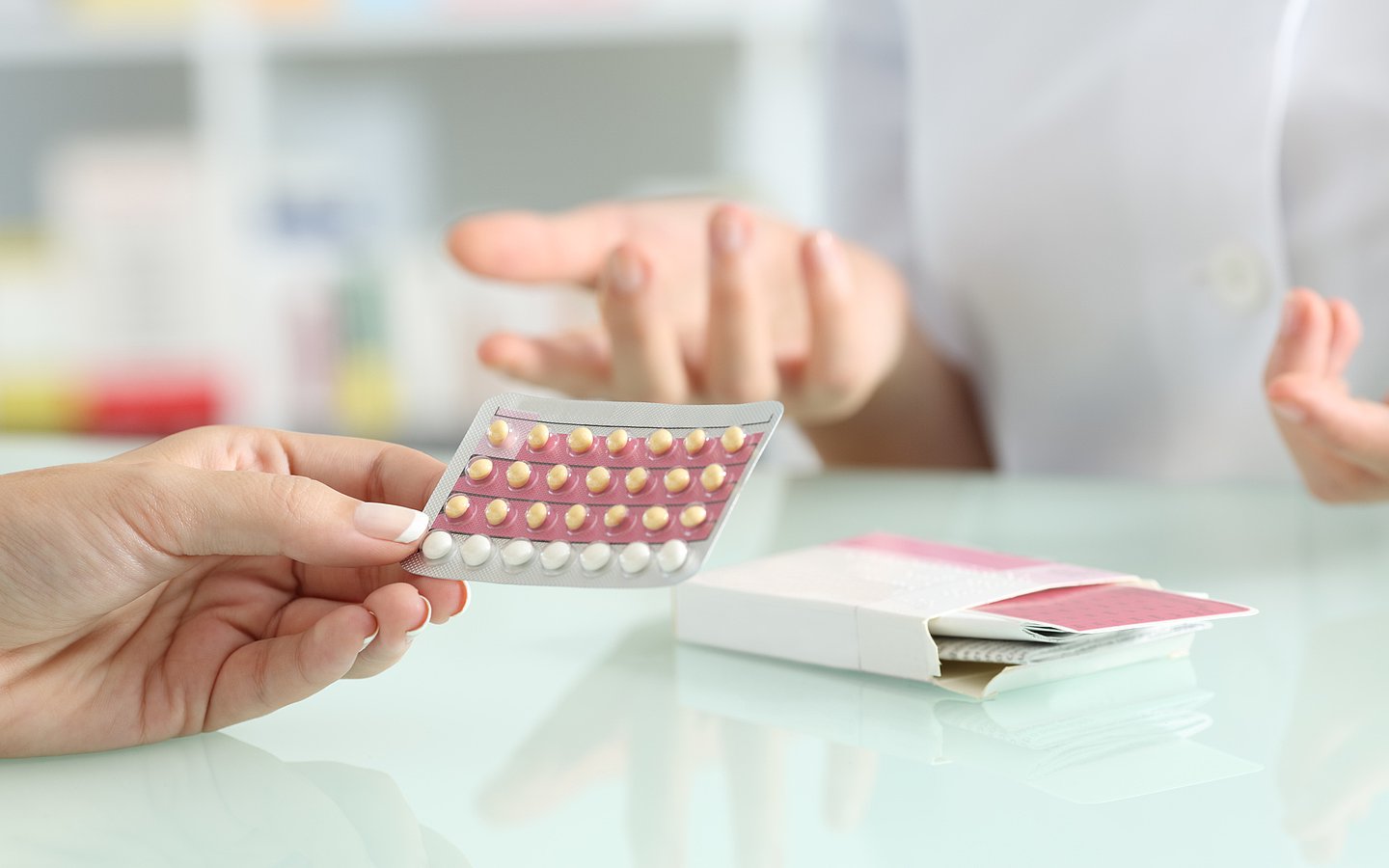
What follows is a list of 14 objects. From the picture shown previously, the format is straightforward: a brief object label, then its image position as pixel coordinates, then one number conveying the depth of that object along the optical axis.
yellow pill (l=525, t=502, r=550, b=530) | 0.85
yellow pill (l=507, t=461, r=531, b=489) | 0.85
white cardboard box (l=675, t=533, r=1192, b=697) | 0.89
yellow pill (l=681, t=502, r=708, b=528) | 0.83
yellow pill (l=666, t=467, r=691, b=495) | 0.84
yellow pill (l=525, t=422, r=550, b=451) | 0.86
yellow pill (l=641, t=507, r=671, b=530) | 0.83
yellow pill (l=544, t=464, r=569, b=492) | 0.85
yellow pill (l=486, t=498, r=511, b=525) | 0.85
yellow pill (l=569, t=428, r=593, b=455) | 0.86
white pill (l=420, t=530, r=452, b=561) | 0.84
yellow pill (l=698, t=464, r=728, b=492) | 0.83
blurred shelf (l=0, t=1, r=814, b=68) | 3.22
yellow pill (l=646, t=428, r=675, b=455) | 0.85
